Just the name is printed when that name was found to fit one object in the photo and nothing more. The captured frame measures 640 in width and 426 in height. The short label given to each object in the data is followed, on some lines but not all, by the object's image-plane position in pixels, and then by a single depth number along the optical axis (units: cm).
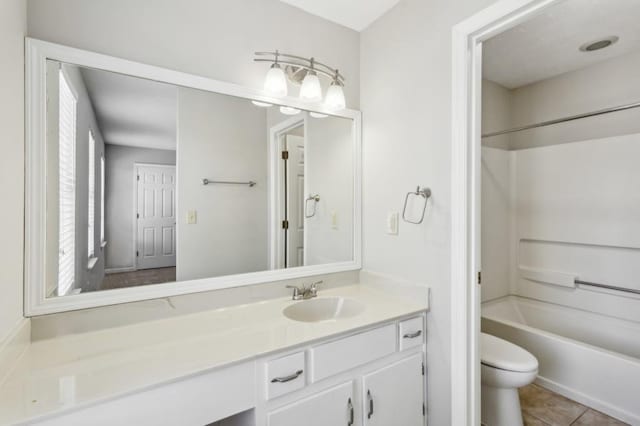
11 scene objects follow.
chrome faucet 166
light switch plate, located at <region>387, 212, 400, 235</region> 172
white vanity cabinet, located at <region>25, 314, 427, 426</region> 89
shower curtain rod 180
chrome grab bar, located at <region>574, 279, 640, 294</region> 216
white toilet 160
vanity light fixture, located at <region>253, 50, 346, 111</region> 156
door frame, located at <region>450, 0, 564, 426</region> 137
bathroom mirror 115
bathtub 178
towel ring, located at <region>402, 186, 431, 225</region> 154
